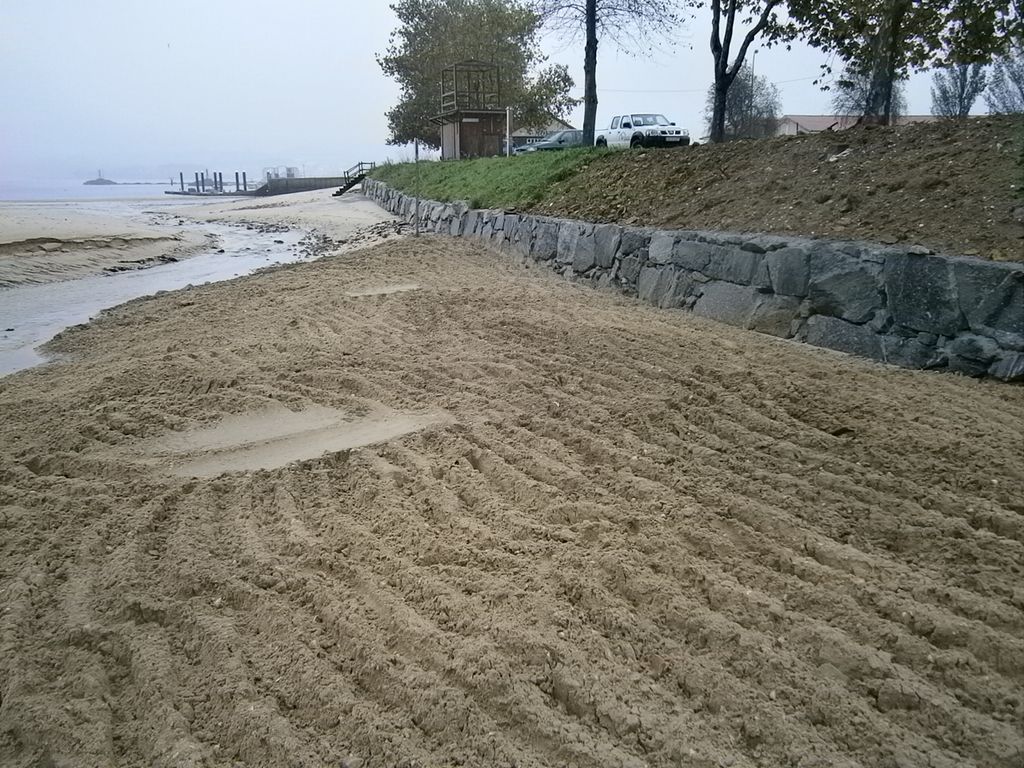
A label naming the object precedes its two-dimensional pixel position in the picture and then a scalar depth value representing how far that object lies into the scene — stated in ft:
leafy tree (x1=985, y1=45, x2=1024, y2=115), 53.69
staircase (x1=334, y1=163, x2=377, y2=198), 118.97
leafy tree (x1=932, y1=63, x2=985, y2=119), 75.35
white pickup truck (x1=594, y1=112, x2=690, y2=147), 71.26
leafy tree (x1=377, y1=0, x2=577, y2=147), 116.78
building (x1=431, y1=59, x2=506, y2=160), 96.07
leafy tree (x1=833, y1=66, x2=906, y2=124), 43.06
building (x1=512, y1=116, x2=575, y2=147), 106.93
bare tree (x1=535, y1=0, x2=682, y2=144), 62.28
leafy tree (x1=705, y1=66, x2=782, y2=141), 105.89
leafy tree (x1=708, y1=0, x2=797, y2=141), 46.06
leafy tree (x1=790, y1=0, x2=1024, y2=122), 33.27
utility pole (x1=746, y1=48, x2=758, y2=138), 106.22
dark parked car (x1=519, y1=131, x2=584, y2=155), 84.77
